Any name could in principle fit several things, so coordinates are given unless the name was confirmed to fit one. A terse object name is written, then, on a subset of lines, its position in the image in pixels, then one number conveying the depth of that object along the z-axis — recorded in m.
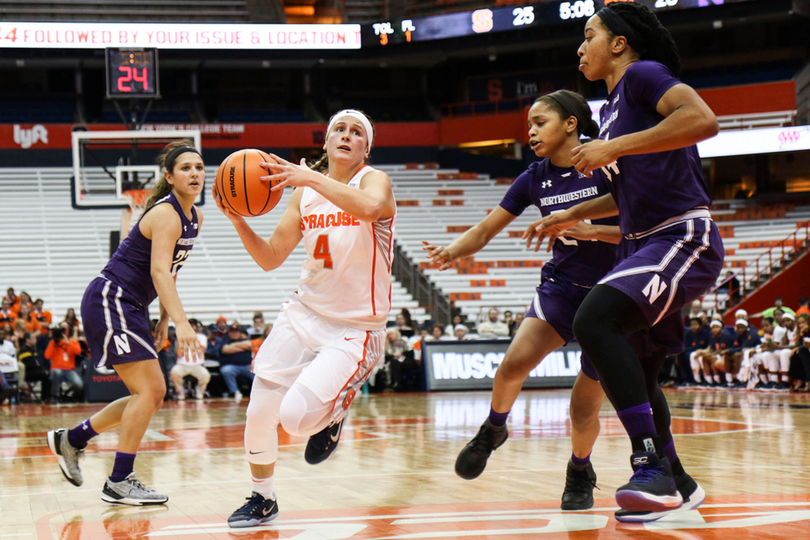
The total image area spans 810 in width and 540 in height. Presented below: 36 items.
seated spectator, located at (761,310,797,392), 14.12
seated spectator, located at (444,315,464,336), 16.97
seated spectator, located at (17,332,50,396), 14.52
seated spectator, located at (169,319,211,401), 14.28
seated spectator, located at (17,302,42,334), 15.77
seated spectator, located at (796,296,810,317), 16.70
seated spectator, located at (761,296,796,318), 16.38
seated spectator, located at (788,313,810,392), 13.52
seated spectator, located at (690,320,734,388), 15.53
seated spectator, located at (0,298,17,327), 15.21
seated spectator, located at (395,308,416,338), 16.55
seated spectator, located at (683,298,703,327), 17.74
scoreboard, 24.47
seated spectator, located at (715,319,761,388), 15.12
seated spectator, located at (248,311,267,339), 15.95
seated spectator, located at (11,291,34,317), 16.53
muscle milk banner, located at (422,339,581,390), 15.20
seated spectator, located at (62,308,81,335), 14.87
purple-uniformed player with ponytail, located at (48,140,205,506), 4.86
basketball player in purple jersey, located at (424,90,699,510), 4.25
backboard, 15.02
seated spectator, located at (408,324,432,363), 15.99
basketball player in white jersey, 3.91
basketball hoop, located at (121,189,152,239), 13.40
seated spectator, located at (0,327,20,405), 13.95
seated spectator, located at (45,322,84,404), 14.18
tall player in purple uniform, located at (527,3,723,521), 3.25
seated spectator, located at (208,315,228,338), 15.82
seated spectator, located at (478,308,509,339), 16.05
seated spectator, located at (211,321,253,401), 14.94
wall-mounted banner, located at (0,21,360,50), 24.52
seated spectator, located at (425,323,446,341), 15.80
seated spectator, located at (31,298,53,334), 16.23
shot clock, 16.69
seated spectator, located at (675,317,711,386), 16.08
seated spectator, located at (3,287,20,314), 16.50
